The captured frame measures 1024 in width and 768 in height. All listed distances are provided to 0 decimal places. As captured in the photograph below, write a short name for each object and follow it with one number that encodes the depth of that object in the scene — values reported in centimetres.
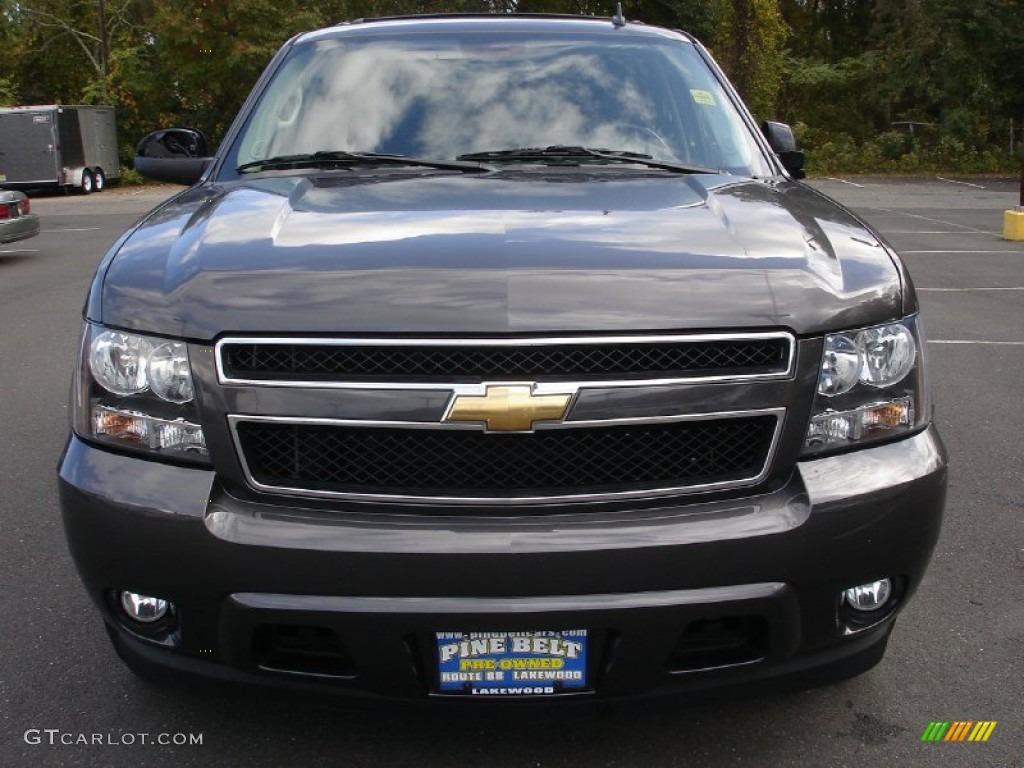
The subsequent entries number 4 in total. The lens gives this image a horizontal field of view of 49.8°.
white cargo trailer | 3055
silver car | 1419
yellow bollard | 1531
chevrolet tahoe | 228
